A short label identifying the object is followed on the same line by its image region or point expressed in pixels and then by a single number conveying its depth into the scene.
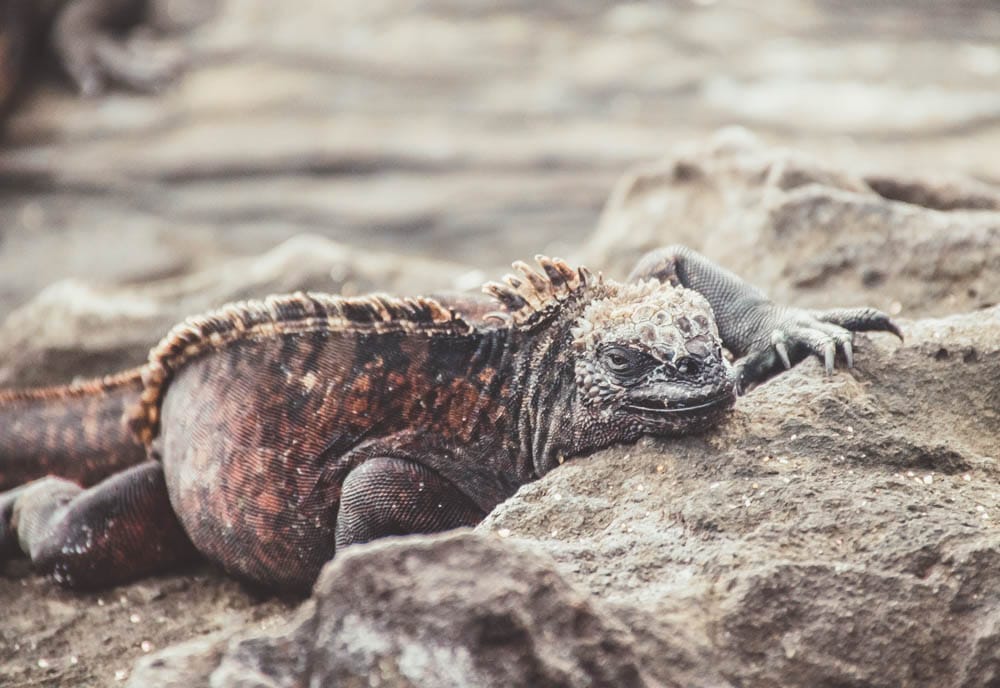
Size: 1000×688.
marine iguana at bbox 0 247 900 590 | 8.20
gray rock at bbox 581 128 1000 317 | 10.52
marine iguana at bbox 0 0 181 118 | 25.14
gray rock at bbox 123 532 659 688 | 5.54
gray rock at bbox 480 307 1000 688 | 6.22
